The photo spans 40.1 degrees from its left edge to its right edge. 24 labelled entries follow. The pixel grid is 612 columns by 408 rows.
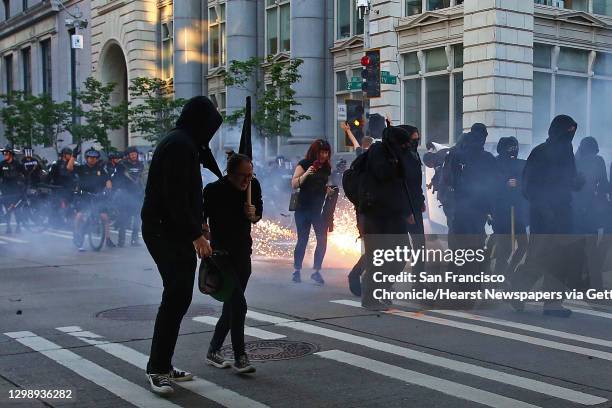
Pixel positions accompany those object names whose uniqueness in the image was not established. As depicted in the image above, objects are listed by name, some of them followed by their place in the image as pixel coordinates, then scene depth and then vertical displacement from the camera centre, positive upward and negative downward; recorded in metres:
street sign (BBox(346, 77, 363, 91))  19.30 +1.54
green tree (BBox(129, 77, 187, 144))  31.23 +1.55
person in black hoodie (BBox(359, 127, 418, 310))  8.27 -0.51
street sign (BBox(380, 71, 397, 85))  20.33 +1.74
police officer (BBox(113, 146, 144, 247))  15.98 -0.78
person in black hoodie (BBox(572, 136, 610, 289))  9.88 -0.55
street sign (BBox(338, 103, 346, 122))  19.75 +0.92
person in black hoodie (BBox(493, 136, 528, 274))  8.64 -0.66
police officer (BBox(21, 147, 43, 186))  19.14 -0.42
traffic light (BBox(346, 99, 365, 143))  17.88 +0.75
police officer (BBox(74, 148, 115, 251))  15.20 -0.58
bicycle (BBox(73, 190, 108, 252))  15.10 -1.31
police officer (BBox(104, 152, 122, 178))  16.17 -0.26
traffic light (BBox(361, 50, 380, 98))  18.73 +1.70
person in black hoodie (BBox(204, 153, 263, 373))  6.00 -0.47
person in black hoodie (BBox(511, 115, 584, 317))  8.19 -0.61
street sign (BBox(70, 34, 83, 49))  37.78 +4.96
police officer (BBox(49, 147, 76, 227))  17.25 -0.54
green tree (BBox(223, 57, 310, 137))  26.67 +1.75
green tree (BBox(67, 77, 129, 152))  35.72 +1.49
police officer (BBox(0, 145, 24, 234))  18.67 -0.71
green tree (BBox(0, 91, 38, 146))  41.47 +1.68
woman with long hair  10.29 -0.54
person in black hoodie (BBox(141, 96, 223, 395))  5.33 -0.46
